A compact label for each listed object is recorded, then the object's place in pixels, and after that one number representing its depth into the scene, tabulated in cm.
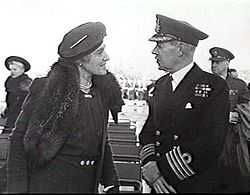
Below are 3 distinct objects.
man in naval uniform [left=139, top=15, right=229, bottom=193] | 117
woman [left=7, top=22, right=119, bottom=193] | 113
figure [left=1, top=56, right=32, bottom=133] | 275
